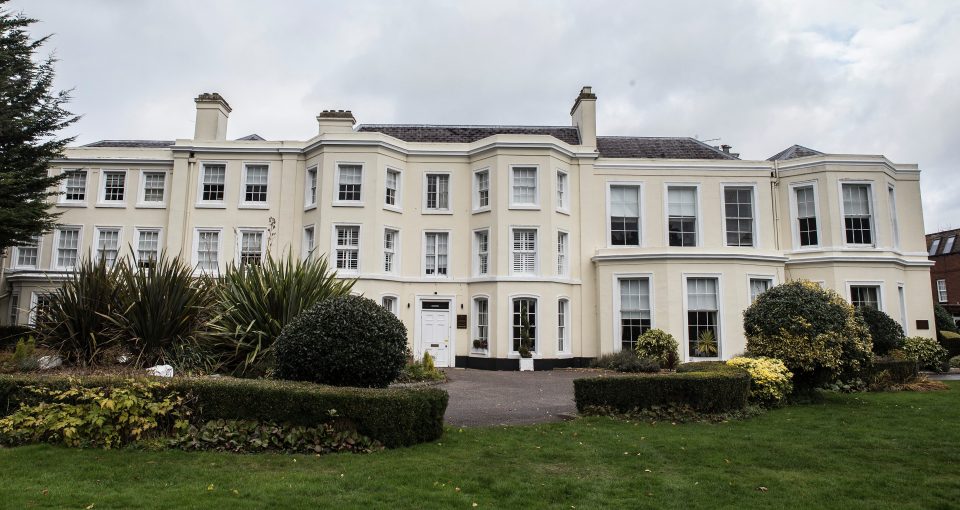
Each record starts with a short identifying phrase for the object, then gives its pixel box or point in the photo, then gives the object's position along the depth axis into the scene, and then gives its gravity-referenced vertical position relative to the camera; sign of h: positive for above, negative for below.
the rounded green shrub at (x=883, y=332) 18.59 +0.16
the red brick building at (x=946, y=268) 40.03 +4.70
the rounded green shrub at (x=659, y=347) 19.12 -0.39
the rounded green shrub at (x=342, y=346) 8.88 -0.21
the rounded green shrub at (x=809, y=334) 11.75 +0.05
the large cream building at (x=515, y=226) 21.00 +4.03
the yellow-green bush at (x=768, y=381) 11.25 -0.84
